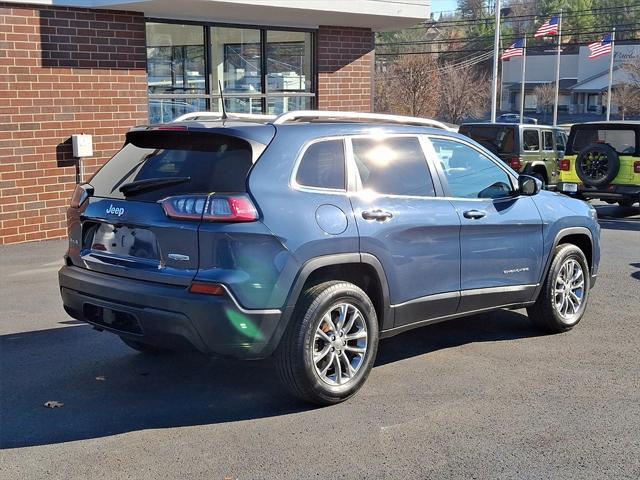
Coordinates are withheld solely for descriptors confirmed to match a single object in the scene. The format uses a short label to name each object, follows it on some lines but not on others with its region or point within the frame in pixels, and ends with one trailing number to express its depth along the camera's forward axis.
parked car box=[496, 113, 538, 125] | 57.85
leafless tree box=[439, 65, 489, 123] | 49.06
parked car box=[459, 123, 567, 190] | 17.38
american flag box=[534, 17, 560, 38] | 40.16
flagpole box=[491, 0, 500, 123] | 35.44
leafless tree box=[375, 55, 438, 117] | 34.34
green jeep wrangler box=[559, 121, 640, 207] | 14.43
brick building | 11.05
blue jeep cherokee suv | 4.61
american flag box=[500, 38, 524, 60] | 41.00
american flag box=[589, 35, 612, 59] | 40.12
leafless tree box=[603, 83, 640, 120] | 63.14
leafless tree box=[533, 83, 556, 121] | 79.75
